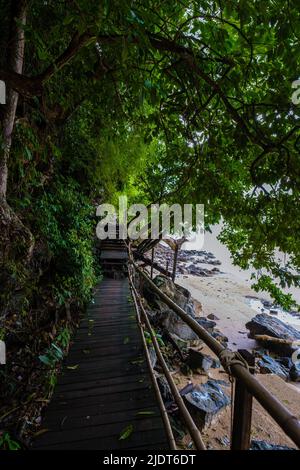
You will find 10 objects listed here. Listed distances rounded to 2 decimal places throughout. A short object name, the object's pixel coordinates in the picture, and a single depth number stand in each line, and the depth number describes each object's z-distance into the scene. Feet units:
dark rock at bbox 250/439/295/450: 11.57
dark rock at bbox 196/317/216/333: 34.32
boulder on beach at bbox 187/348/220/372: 20.16
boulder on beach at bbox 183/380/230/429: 13.33
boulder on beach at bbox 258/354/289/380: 25.87
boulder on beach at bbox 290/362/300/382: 25.84
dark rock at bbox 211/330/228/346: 32.17
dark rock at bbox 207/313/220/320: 43.75
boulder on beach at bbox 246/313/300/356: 33.83
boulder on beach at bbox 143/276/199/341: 24.38
